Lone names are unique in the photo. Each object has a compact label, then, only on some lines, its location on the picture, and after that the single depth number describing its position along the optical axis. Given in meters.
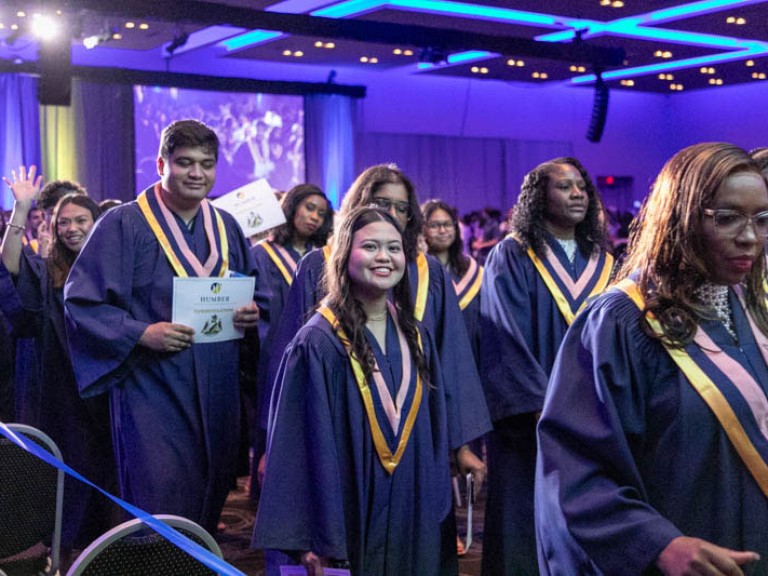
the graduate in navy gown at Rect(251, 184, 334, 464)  6.38
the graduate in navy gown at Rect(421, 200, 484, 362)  6.82
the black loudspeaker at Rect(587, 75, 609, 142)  14.98
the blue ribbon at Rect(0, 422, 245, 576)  2.07
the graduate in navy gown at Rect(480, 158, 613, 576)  4.36
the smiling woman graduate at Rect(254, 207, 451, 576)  3.15
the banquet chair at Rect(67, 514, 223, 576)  2.32
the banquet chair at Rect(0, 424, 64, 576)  3.37
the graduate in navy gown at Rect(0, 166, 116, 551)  5.11
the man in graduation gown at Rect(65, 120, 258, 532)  4.11
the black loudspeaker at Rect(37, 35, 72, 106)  10.54
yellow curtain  15.03
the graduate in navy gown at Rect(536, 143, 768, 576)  2.04
